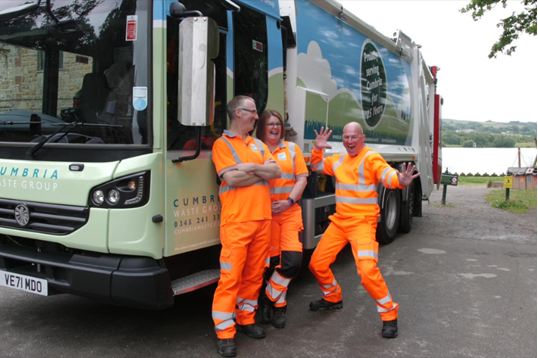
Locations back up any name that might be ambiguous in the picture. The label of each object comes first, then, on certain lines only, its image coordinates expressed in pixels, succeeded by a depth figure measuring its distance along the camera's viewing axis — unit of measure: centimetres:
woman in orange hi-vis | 396
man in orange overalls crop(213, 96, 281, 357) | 337
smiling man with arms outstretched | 378
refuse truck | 303
